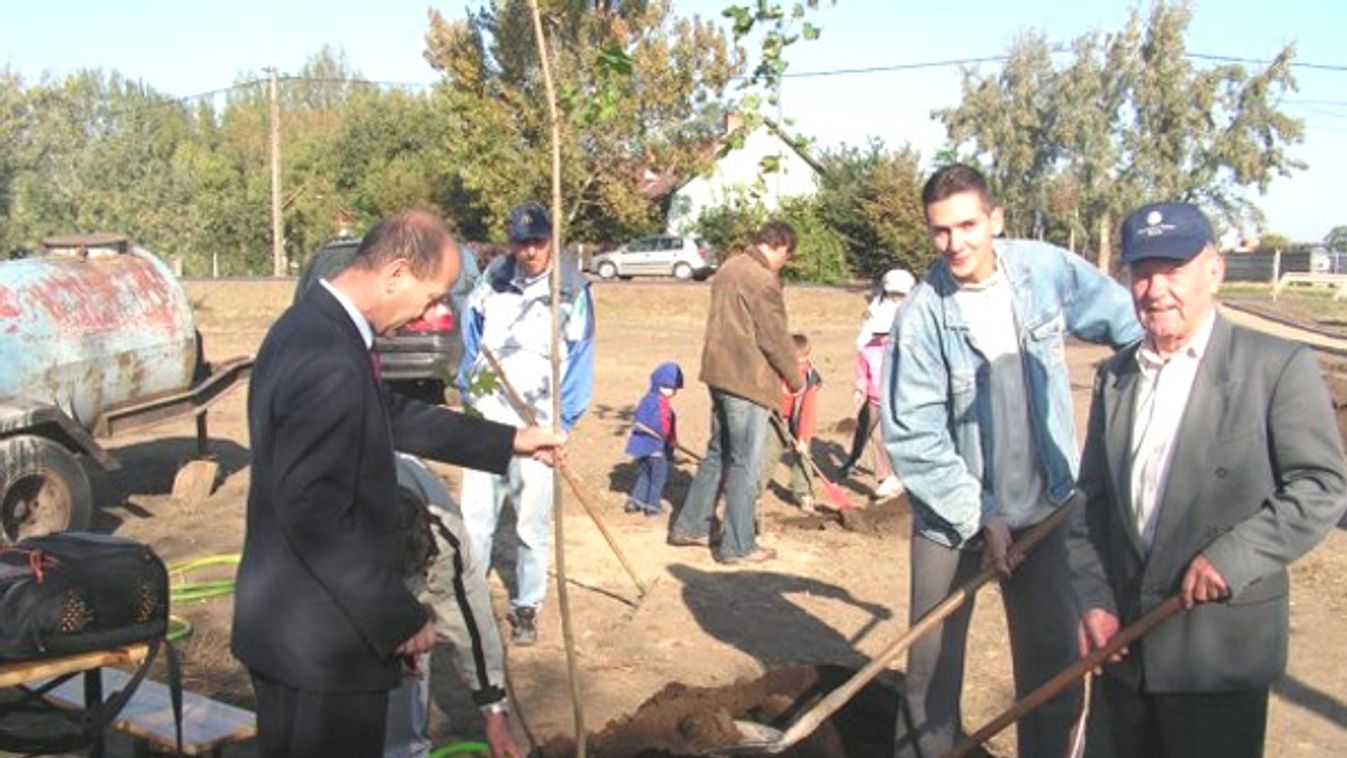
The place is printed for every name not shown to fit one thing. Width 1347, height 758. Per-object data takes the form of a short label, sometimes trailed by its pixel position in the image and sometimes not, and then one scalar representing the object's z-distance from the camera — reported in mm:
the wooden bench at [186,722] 3949
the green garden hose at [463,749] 3910
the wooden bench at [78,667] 3166
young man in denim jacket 3812
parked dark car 9859
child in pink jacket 9648
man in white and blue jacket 5969
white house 42459
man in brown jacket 7613
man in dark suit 2721
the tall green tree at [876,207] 33688
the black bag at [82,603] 3199
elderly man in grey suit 2814
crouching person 3580
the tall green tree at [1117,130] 49312
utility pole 37781
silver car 37438
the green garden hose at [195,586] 6656
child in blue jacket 8898
